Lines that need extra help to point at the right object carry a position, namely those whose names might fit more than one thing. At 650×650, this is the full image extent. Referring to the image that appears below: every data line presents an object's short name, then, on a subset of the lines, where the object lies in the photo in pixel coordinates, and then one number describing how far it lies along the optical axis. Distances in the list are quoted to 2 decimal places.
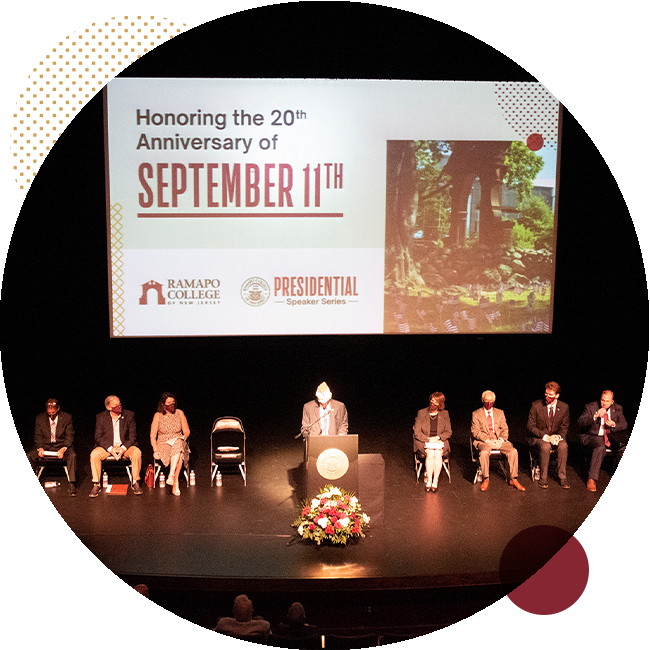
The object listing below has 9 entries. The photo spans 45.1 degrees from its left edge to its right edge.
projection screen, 8.40
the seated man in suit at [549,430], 7.44
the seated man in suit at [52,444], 7.26
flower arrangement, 6.14
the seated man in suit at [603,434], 7.47
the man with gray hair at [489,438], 7.40
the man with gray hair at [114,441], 7.26
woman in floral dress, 7.29
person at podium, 7.22
